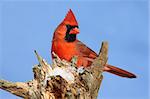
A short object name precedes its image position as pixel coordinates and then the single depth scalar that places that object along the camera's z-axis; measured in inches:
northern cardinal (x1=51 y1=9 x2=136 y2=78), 307.6
